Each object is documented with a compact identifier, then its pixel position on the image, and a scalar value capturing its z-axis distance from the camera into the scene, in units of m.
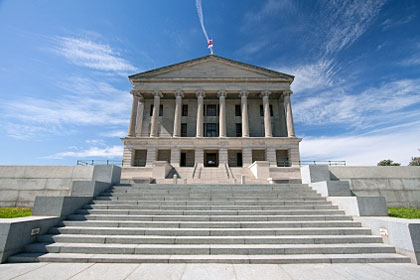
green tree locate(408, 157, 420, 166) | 42.56
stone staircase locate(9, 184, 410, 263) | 5.72
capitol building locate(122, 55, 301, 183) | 30.41
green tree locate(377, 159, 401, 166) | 52.33
